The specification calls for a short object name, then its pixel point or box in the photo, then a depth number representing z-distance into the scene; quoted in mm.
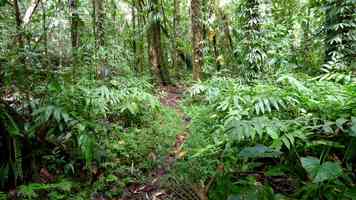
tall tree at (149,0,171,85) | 8781
